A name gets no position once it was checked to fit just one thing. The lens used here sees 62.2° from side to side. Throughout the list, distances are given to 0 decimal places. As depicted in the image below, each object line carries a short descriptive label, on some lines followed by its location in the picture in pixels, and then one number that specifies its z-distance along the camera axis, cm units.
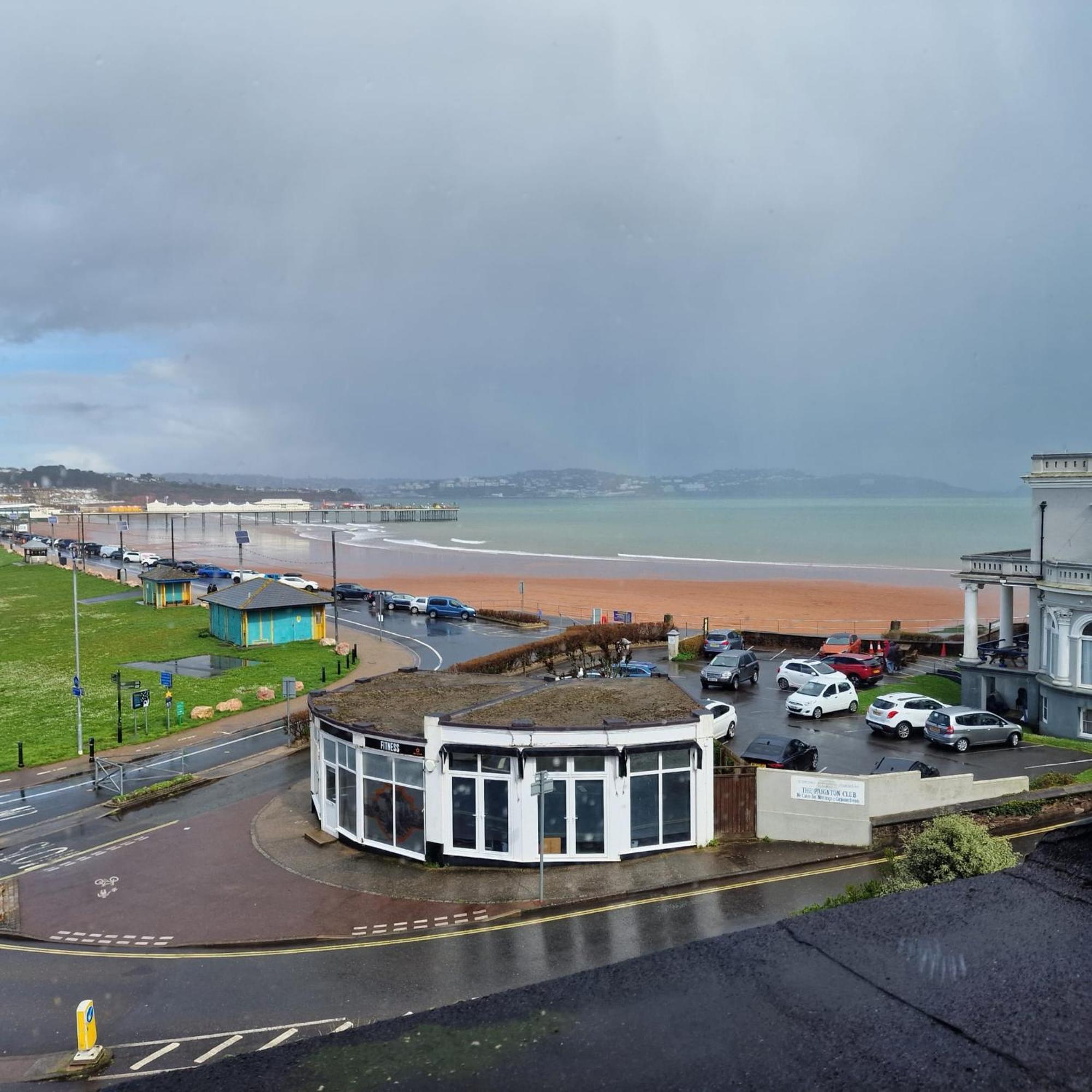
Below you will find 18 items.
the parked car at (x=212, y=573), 7888
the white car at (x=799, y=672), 3403
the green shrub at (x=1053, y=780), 2078
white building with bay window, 1773
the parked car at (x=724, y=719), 2608
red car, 3616
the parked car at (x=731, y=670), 3441
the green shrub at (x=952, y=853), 1310
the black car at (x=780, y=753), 2130
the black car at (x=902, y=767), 2105
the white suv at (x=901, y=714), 2733
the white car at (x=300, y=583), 6781
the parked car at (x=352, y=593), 6669
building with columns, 2762
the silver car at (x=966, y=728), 2559
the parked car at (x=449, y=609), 5731
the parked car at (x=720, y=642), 4125
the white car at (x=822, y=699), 2994
